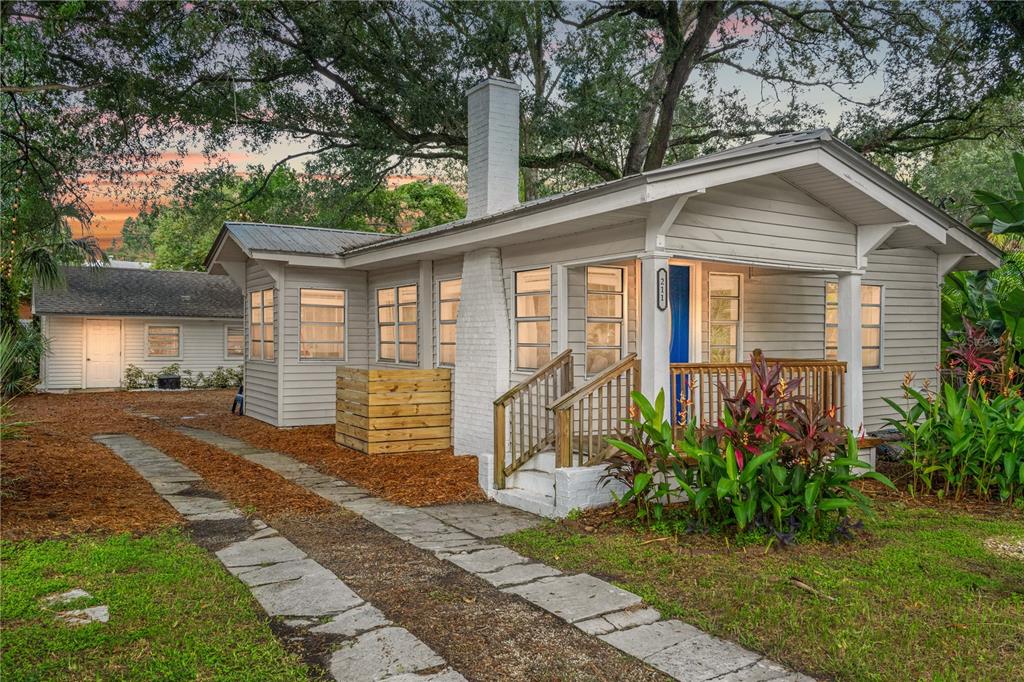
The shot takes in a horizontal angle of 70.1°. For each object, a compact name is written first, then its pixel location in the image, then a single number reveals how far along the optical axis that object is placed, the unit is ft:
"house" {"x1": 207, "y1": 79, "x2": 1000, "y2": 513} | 23.30
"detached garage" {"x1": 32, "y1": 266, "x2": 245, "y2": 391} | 70.23
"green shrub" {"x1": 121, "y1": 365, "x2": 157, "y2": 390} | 72.18
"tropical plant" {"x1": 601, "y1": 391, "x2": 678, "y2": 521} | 20.10
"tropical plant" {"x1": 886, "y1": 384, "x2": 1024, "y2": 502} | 23.89
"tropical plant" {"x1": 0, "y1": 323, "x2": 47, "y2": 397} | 60.08
